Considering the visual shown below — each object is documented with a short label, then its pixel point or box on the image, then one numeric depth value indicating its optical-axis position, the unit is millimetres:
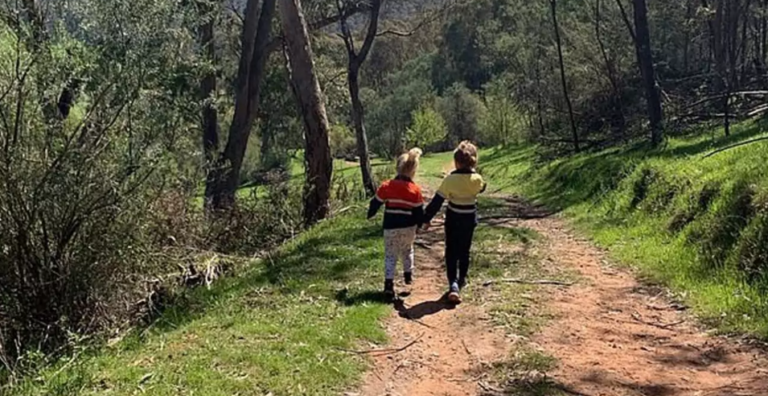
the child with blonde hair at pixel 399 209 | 7781
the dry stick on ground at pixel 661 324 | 6910
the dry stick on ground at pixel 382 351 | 6192
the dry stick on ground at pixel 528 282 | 8570
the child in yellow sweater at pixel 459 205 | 7773
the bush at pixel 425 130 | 61656
